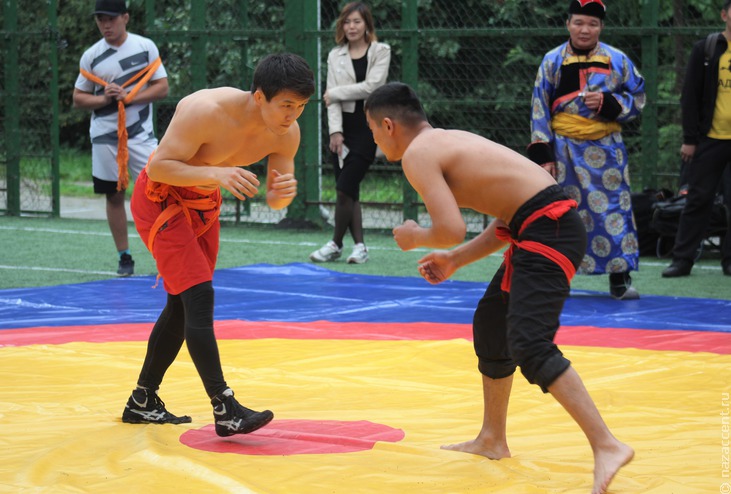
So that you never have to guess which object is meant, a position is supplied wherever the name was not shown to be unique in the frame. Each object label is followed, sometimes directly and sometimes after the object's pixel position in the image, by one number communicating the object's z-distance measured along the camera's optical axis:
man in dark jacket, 13.91
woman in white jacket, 15.14
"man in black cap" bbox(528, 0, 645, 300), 11.86
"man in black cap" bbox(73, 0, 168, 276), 13.90
